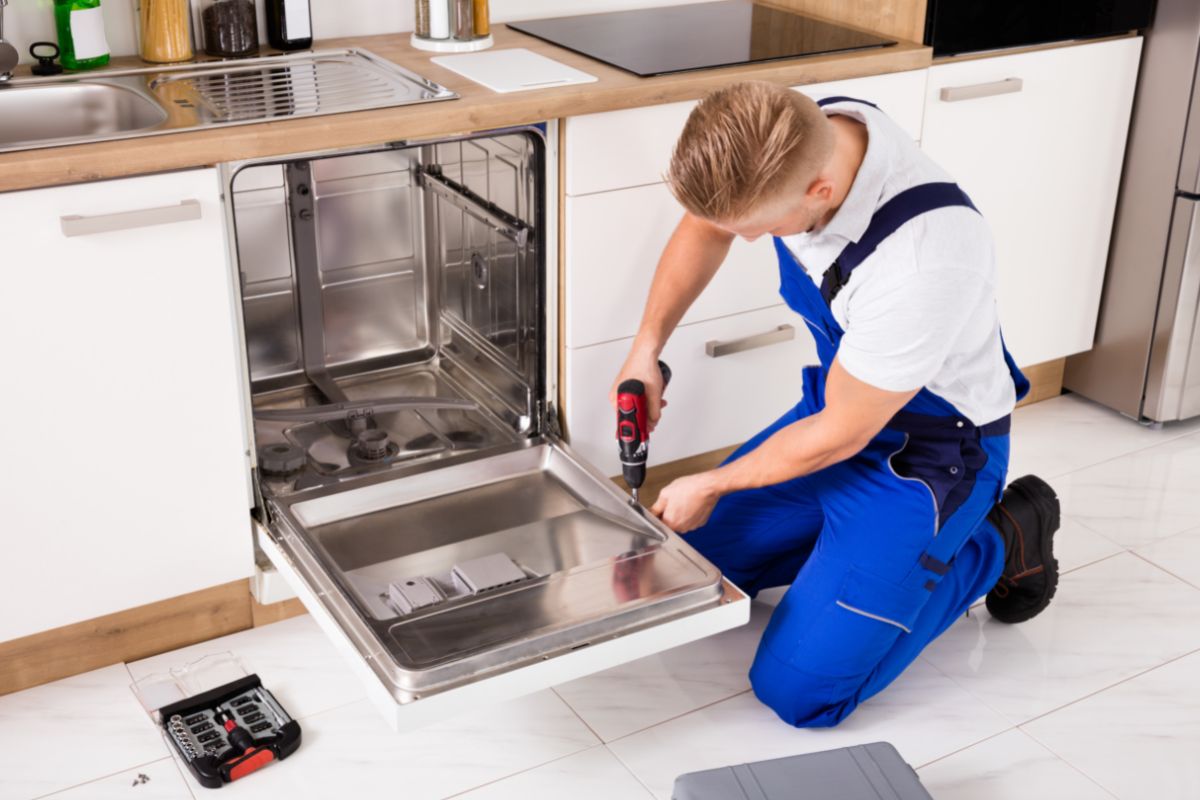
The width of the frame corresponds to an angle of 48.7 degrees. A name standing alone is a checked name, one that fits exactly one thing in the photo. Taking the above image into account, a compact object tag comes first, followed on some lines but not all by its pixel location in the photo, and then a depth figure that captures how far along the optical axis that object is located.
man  1.62
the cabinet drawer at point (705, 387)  2.27
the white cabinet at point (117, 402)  1.75
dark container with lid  2.23
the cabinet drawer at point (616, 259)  2.14
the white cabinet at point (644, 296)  2.12
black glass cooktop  2.24
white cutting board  2.06
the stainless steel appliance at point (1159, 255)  2.66
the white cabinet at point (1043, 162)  2.49
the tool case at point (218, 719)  1.88
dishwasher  1.74
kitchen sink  1.98
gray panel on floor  1.75
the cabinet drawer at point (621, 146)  2.08
